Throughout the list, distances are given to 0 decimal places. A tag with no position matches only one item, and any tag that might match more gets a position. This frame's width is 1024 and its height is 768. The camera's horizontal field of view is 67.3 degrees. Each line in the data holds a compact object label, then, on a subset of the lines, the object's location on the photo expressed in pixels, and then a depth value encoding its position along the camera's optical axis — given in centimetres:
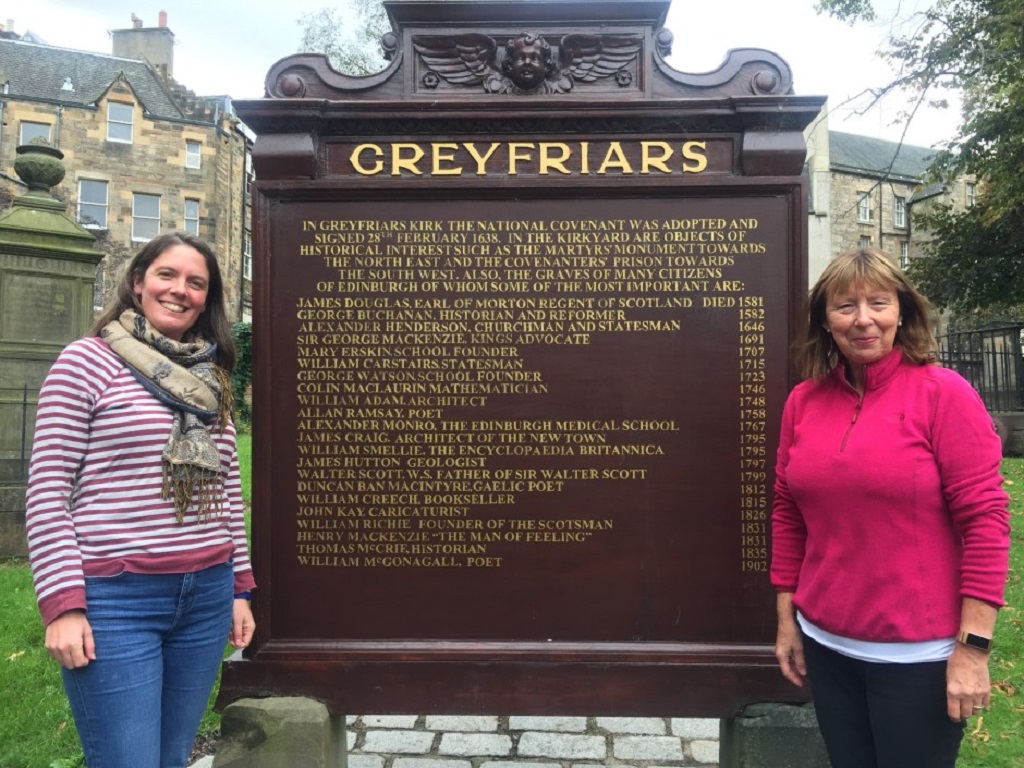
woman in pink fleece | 228
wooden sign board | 348
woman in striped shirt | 245
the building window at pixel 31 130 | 3228
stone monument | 923
